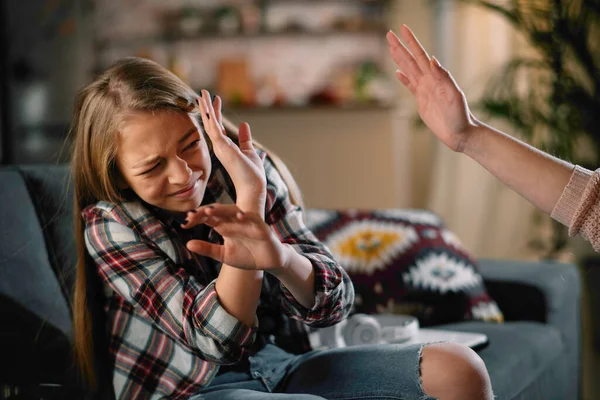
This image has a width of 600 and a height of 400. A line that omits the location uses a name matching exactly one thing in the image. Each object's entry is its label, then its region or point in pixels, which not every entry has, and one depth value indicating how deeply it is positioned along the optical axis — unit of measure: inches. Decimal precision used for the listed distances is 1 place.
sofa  53.7
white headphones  59.1
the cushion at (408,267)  72.6
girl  42.4
